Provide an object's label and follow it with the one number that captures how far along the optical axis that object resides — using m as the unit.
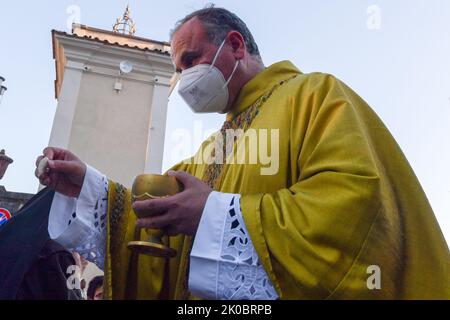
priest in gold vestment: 1.28
